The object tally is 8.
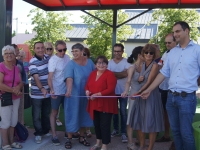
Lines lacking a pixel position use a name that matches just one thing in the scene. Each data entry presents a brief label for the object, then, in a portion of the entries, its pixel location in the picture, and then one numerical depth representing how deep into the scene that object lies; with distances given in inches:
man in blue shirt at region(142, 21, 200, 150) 140.3
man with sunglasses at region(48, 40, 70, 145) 191.9
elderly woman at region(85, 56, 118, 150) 174.6
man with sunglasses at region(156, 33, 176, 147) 196.8
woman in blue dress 185.9
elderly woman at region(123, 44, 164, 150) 165.2
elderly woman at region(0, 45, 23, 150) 175.2
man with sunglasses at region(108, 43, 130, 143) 205.9
